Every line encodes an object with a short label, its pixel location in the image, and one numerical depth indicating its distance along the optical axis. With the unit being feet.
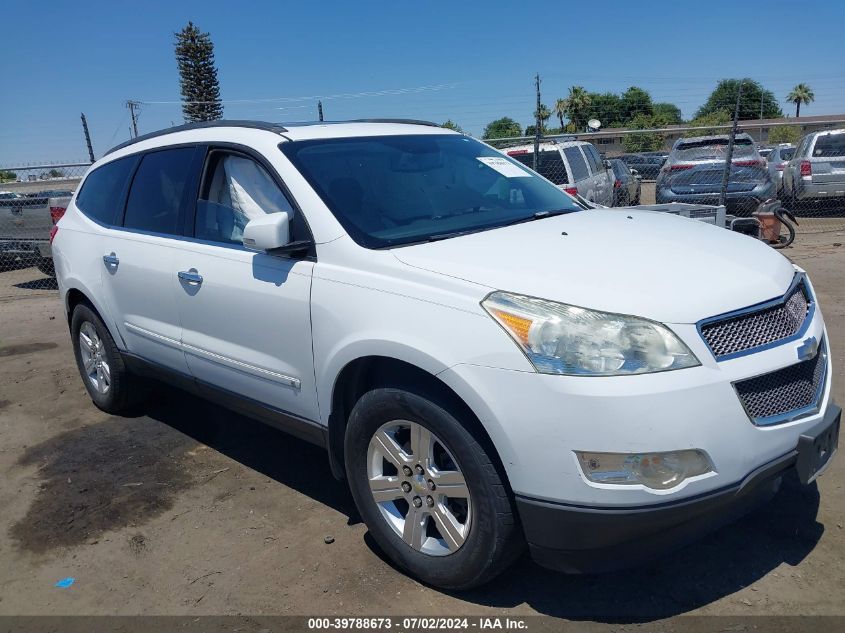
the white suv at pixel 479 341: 7.77
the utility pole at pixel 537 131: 34.42
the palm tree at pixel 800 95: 326.44
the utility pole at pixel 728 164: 35.21
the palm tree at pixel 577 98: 292.26
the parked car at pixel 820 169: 44.62
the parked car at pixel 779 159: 54.29
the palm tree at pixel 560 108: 301.43
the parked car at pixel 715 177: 39.81
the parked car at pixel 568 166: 34.63
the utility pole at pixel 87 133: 40.41
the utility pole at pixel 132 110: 45.24
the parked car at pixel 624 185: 48.69
